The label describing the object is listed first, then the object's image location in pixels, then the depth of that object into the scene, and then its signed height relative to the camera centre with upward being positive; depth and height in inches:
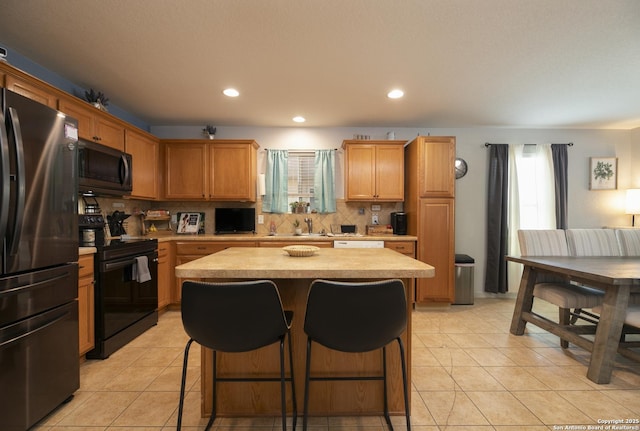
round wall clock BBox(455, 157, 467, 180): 171.8 +28.3
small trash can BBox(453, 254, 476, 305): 151.9 -35.9
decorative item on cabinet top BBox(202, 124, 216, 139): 161.7 +49.2
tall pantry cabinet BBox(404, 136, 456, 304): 148.9 +6.6
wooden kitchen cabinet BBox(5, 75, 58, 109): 76.7 +37.6
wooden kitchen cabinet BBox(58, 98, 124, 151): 99.0 +37.0
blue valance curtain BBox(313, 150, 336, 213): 170.6 +21.5
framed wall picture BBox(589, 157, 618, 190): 171.2 +25.8
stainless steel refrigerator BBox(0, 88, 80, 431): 56.8 -9.9
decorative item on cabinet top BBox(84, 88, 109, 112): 115.1 +49.3
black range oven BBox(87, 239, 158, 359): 94.6 -28.3
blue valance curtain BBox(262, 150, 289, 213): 170.2 +20.9
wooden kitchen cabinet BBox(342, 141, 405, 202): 160.2 +27.3
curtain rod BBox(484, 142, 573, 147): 169.8 +42.3
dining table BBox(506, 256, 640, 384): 79.7 -25.6
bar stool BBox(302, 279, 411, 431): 49.1 -17.7
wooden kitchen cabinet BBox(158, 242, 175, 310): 132.5 -27.5
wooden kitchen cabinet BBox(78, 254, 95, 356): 87.8 -27.7
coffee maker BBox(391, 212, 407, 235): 161.5 -4.8
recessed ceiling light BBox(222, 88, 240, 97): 120.1 +53.8
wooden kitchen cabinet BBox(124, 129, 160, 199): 133.9 +28.4
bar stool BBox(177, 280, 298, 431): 48.9 -17.6
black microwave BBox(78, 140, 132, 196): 99.9 +18.2
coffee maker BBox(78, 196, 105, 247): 97.7 -4.6
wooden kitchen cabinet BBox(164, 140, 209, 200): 157.5 +26.0
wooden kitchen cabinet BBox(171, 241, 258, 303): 142.9 -16.9
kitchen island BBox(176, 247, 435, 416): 66.3 -37.0
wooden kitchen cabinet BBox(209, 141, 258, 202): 157.4 +26.2
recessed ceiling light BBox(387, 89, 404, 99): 121.0 +53.2
